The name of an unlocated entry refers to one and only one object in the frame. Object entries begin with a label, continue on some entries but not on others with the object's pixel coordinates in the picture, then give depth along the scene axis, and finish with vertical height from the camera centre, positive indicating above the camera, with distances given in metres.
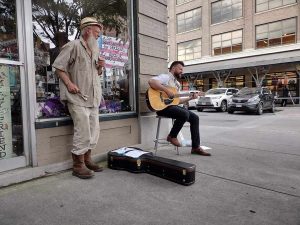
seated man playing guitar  3.84 -0.19
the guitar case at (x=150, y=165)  2.75 -0.87
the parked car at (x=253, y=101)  12.61 -0.26
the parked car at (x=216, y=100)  15.02 -0.19
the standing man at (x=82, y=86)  2.93 +0.18
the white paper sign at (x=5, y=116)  2.76 -0.18
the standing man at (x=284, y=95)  18.38 +0.03
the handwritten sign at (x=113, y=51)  3.92 +0.85
